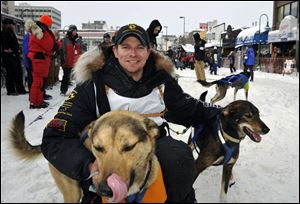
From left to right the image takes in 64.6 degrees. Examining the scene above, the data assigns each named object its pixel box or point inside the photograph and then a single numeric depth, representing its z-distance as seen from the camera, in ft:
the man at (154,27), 14.38
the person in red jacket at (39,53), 15.76
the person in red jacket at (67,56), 21.15
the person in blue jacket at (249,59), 33.26
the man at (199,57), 28.26
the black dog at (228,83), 17.96
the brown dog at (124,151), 3.78
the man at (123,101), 4.82
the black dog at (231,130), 7.45
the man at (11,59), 18.40
